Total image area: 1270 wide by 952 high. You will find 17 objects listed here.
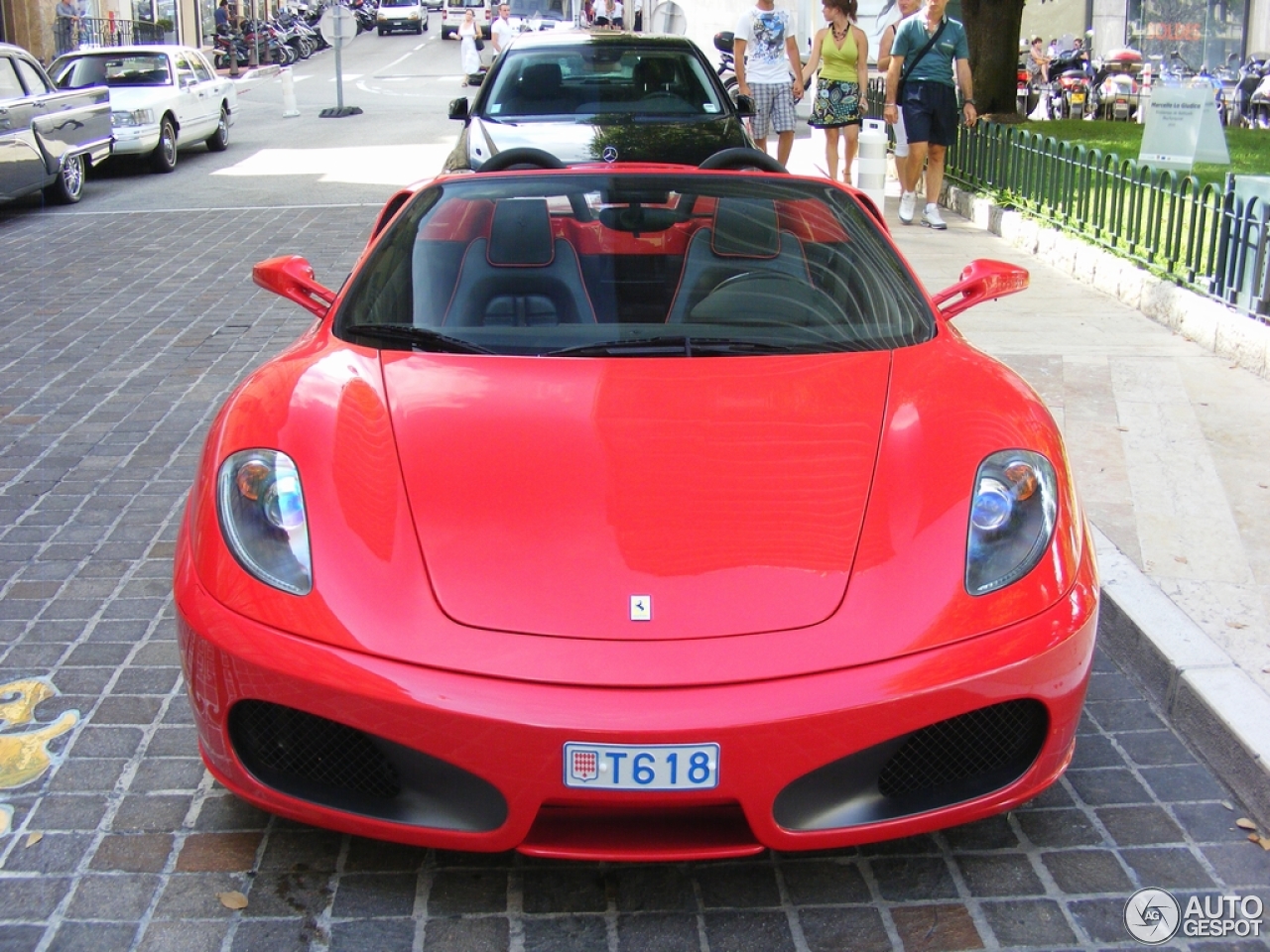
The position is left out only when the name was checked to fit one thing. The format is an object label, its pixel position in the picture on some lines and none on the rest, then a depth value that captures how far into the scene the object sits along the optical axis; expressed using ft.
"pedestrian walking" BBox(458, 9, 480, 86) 93.35
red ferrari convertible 8.34
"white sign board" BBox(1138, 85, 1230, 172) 38.34
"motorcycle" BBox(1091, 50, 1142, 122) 75.36
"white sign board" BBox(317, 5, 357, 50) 75.05
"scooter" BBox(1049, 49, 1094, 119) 78.84
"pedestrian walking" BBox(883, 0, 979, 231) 34.91
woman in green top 37.37
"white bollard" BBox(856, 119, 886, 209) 33.73
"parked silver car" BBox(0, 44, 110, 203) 41.27
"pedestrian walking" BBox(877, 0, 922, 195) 35.55
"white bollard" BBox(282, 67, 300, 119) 79.15
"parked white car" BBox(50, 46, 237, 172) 52.75
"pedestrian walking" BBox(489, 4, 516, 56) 94.89
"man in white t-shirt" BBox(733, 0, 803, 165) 39.01
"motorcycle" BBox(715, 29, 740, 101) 54.29
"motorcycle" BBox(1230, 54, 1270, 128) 72.49
